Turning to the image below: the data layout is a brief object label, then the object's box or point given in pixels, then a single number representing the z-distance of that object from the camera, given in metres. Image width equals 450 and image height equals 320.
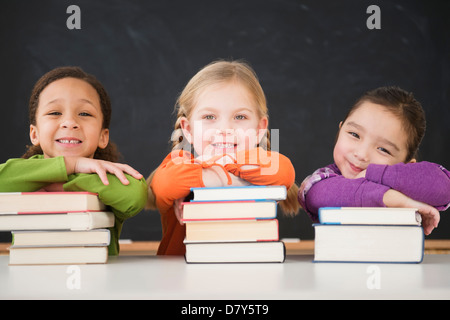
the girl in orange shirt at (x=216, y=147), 1.21
